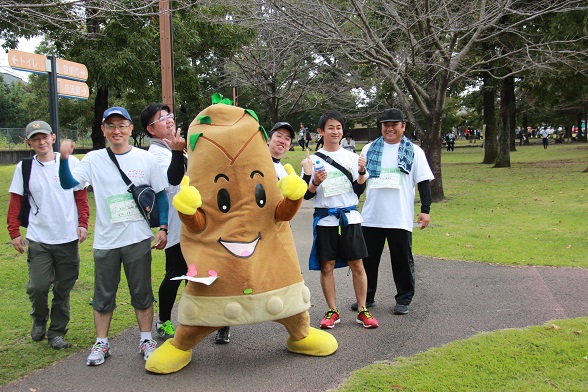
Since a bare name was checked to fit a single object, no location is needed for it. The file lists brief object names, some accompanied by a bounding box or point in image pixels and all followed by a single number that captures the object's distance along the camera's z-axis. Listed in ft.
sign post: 21.13
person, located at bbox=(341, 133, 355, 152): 83.98
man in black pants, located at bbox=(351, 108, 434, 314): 18.19
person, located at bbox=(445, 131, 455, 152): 145.28
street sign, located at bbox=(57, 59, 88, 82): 22.97
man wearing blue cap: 14.53
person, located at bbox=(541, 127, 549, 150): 134.62
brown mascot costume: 13.26
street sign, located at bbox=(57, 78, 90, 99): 23.20
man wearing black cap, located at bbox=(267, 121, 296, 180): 16.56
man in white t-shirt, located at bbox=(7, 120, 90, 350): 15.83
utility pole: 23.79
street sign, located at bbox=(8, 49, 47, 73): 20.67
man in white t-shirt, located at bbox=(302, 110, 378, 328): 16.90
